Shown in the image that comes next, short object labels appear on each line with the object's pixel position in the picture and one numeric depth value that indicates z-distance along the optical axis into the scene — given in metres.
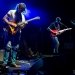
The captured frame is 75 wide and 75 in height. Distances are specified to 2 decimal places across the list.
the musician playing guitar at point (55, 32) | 11.61
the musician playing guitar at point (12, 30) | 6.70
